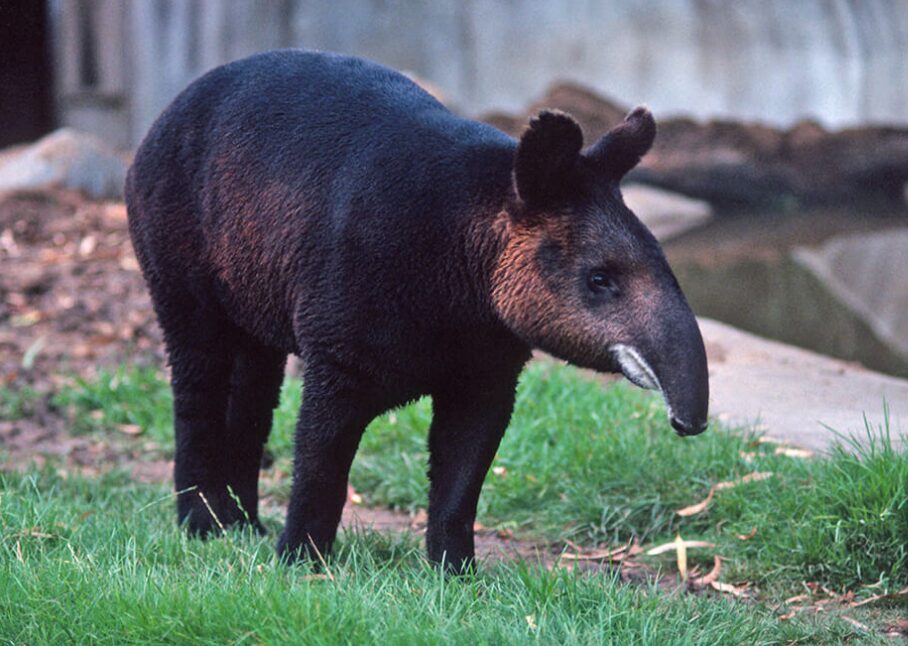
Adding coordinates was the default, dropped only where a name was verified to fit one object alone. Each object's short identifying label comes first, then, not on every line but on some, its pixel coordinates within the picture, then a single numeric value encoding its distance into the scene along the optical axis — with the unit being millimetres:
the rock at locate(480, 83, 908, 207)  36000
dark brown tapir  8242
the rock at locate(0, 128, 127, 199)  25109
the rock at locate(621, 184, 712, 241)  31469
